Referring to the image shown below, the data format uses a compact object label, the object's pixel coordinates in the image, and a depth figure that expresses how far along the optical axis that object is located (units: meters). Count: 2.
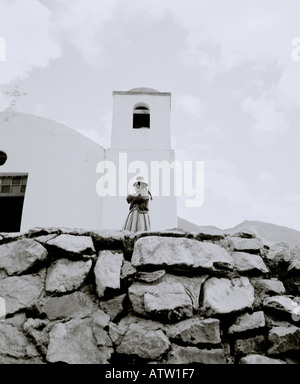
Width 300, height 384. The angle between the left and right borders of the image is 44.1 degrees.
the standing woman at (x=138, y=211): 5.83
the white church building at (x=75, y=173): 8.77
